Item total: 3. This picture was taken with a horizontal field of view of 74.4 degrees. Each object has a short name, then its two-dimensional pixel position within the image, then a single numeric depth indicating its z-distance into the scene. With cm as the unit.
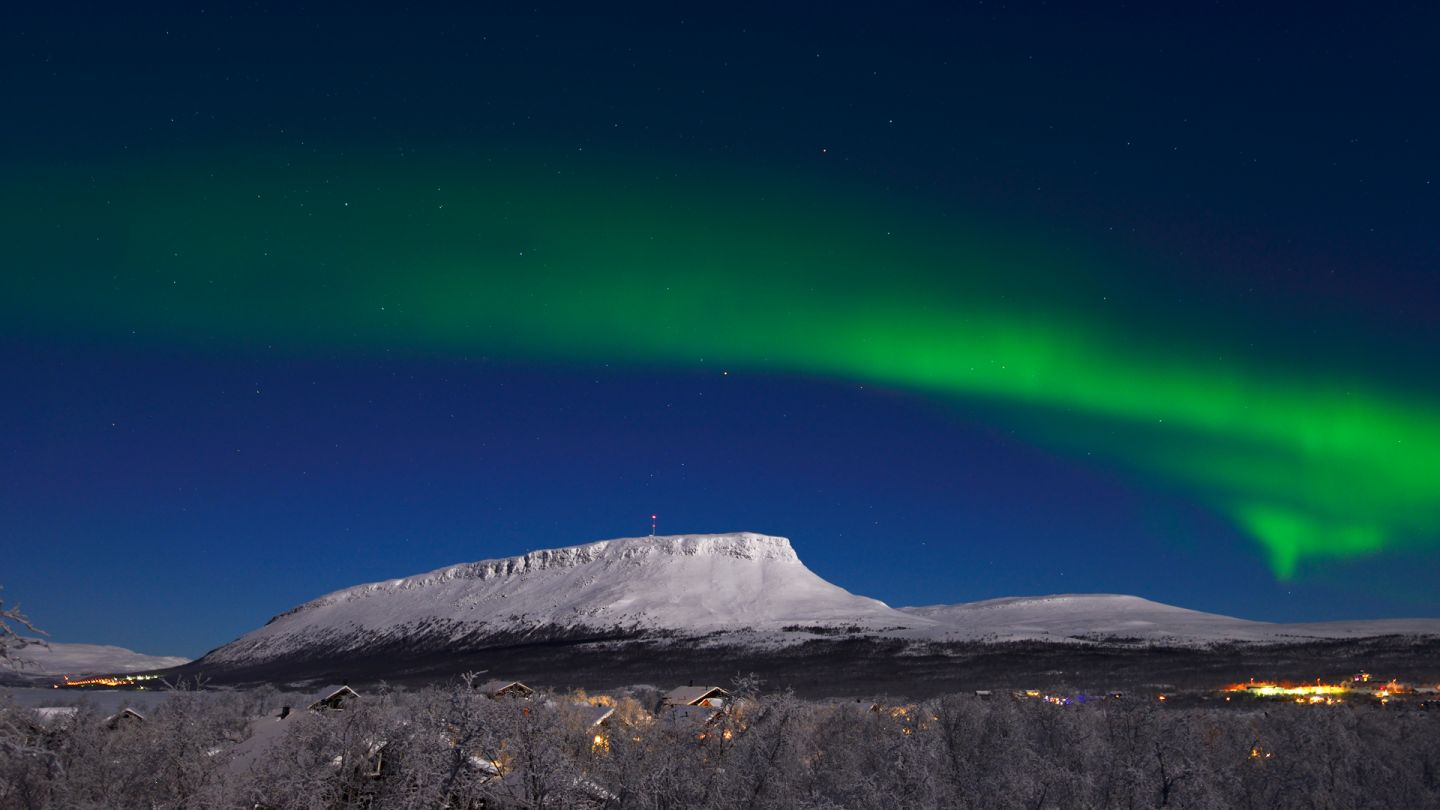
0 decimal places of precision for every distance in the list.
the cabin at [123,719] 5719
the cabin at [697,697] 8178
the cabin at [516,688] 8254
